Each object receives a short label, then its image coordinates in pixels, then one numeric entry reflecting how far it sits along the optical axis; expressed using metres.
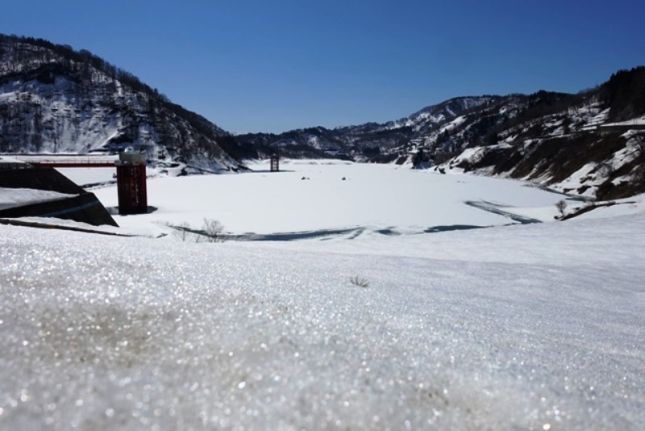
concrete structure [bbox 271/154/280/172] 149.12
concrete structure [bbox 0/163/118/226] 12.98
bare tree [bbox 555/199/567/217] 37.77
